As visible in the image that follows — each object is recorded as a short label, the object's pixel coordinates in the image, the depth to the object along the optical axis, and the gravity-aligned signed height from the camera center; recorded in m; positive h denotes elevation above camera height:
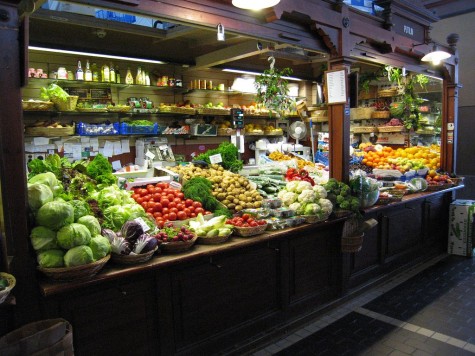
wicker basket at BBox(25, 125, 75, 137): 5.63 +0.16
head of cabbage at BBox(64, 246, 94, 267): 2.42 -0.69
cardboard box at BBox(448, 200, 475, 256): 6.21 -1.51
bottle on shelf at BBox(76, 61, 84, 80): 6.13 +1.04
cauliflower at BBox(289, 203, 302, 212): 4.06 -0.72
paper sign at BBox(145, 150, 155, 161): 6.54 -0.25
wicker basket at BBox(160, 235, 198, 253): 3.00 -0.80
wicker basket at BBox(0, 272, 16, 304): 2.04 -0.74
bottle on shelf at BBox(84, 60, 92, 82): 6.19 +1.03
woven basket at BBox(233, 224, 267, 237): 3.43 -0.80
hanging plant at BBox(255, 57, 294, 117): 6.42 +0.71
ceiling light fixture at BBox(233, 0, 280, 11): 3.04 +1.01
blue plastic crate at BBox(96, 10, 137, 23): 5.72 +1.79
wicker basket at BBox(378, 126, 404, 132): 8.01 +0.09
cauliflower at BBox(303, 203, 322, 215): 3.99 -0.73
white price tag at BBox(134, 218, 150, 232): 2.97 -0.62
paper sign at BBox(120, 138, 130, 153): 7.03 -0.09
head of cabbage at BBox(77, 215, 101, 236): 2.67 -0.55
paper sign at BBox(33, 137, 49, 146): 5.97 +0.02
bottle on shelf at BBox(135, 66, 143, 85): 6.81 +1.04
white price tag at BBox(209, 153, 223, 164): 5.20 -0.27
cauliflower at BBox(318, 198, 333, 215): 4.09 -0.72
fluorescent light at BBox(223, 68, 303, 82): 7.72 +1.29
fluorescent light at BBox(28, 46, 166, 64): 5.72 +1.32
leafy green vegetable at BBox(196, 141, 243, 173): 5.32 -0.27
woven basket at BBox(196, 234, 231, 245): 3.25 -0.82
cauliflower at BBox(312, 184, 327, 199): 4.20 -0.59
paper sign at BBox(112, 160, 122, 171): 6.87 -0.42
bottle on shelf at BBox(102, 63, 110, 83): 6.38 +1.05
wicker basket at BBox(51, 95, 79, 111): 5.61 +0.54
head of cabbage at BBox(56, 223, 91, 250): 2.47 -0.58
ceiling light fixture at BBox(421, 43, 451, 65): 5.80 +1.09
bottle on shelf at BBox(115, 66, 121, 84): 6.52 +1.04
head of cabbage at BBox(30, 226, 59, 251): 2.44 -0.59
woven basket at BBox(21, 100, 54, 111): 5.38 +0.50
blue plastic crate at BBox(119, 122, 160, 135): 6.52 +0.18
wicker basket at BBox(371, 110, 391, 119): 8.34 +0.39
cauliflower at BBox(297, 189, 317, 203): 4.11 -0.63
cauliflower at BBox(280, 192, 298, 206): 4.22 -0.66
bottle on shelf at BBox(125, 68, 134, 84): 6.64 +1.02
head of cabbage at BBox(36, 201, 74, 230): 2.49 -0.45
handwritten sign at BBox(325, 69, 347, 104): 4.46 +0.54
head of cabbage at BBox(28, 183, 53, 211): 2.56 -0.35
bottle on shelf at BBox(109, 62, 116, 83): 6.43 +1.03
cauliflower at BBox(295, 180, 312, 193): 4.32 -0.55
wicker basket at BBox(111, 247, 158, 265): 2.71 -0.80
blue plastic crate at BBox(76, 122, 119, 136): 6.14 +0.18
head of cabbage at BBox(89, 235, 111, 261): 2.57 -0.68
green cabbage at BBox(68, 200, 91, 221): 2.72 -0.46
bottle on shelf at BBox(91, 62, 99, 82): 6.29 +1.07
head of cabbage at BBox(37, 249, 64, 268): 2.41 -0.70
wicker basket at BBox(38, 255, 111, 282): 2.36 -0.77
